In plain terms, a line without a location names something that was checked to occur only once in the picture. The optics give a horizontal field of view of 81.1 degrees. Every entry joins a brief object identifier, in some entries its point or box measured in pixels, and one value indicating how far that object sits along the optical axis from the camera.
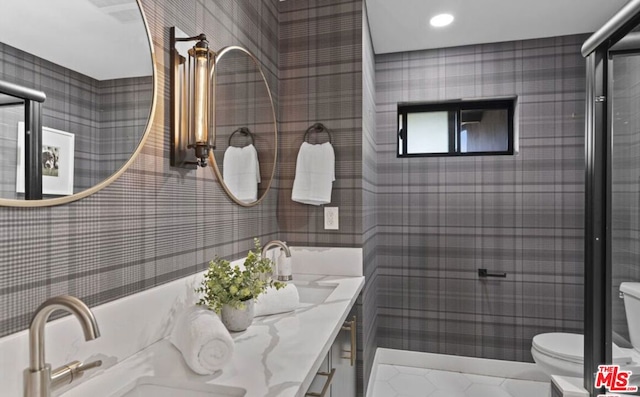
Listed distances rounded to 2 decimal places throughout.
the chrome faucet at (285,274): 1.78
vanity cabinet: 1.18
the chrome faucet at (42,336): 0.62
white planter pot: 1.18
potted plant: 1.17
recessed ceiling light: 2.41
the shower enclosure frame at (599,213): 1.65
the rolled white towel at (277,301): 1.37
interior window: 2.88
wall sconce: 1.23
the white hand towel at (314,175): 2.06
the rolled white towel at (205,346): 0.89
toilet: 1.64
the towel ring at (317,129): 2.15
